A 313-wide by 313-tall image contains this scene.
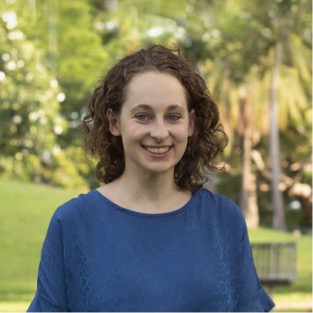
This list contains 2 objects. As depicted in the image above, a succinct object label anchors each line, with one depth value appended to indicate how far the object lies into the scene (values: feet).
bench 43.21
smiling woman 7.55
